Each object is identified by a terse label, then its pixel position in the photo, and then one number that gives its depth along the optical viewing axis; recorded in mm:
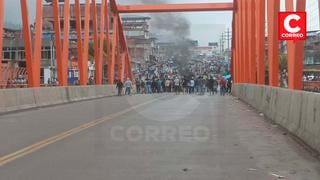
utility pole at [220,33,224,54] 120438
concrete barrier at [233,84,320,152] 11242
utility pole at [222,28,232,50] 109488
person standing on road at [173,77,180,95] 54109
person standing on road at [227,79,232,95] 55575
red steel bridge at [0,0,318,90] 22219
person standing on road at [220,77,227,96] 49875
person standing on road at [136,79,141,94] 57816
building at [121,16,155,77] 81500
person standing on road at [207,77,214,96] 51634
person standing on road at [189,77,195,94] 52766
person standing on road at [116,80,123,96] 47678
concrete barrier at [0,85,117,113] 22847
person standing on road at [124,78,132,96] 48800
